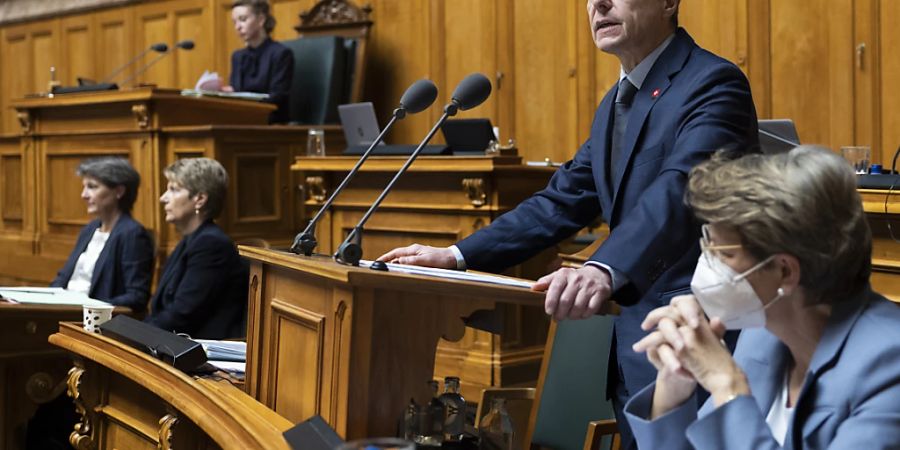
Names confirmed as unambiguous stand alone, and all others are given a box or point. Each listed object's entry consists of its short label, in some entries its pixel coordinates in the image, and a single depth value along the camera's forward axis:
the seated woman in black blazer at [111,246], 4.56
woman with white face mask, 1.46
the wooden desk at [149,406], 1.92
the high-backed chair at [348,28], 7.08
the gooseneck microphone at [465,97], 1.95
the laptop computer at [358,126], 5.57
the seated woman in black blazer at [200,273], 3.92
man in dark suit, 1.85
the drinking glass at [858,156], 4.01
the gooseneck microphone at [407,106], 2.08
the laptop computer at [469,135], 4.85
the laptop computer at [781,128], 3.76
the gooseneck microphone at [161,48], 6.68
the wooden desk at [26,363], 3.70
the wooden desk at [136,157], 5.82
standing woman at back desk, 6.85
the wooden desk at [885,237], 3.34
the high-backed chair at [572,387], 2.87
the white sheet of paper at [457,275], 1.82
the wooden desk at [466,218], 4.61
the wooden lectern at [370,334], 1.73
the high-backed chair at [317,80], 6.99
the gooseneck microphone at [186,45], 6.82
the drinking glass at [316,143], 5.64
